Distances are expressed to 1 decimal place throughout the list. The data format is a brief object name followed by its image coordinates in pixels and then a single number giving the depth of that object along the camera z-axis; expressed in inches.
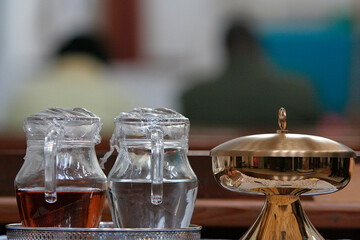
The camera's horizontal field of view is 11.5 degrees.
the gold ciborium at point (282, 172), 69.7
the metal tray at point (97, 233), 70.1
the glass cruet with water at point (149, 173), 72.1
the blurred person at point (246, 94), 242.8
